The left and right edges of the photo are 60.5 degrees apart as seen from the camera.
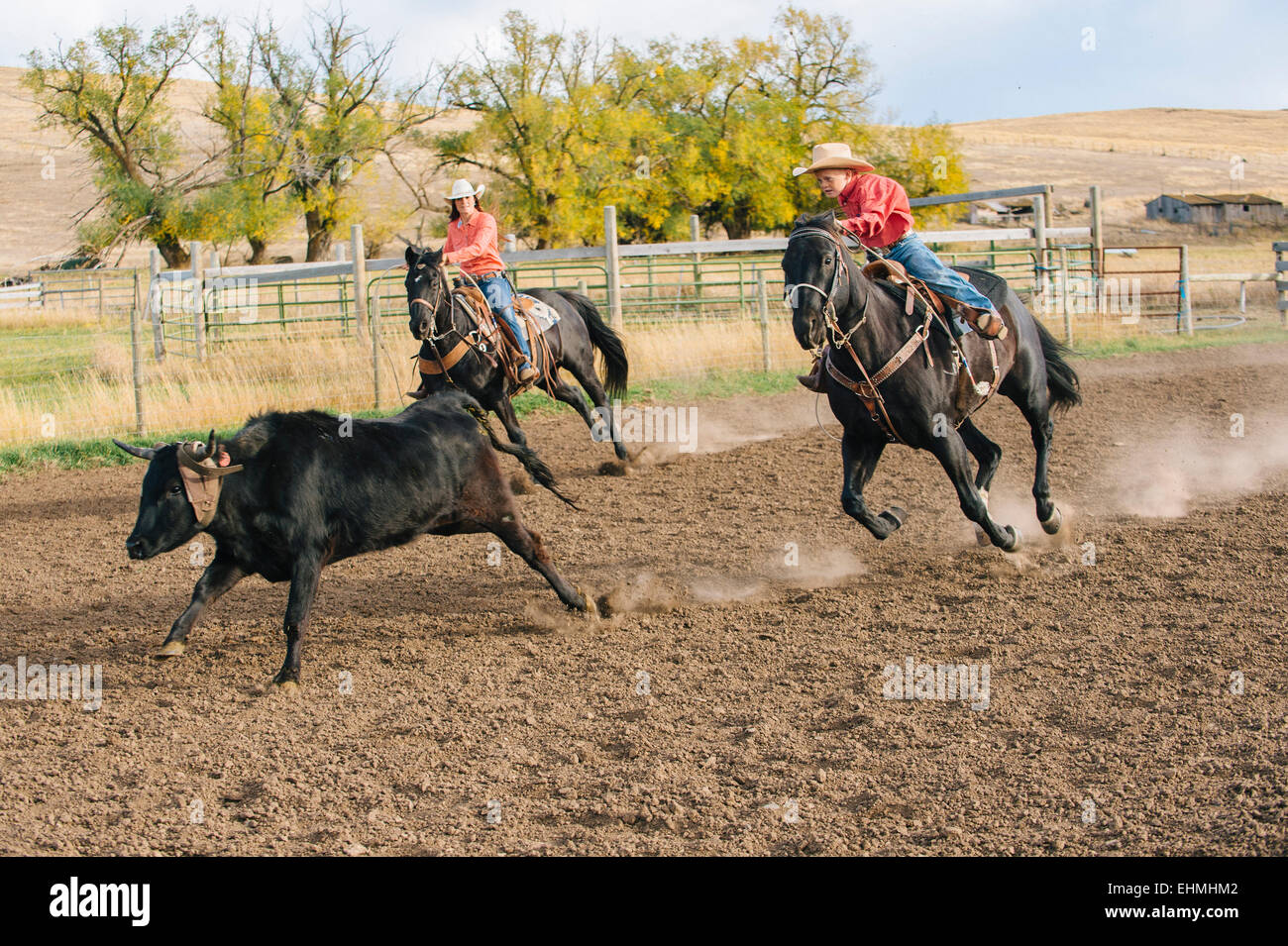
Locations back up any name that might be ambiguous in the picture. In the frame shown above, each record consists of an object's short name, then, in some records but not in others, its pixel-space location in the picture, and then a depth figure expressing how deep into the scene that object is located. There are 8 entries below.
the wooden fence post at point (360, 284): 14.15
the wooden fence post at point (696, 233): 20.88
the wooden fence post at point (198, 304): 16.91
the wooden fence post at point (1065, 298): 17.45
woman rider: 9.17
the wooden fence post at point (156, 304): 13.32
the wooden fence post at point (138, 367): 12.04
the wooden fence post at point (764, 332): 15.96
